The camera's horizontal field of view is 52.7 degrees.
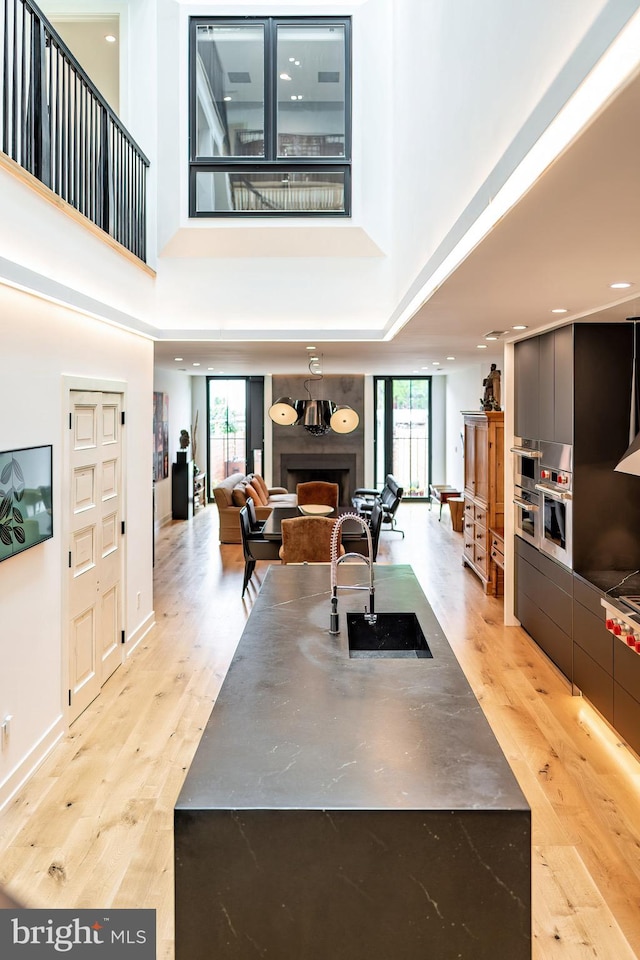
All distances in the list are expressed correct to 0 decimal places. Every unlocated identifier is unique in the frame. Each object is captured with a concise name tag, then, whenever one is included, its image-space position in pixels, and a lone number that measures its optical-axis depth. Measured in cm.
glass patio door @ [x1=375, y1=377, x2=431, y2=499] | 1418
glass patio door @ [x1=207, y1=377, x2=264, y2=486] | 1370
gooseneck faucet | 297
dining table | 671
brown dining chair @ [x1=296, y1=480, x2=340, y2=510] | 936
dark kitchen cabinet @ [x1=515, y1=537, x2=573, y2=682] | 450
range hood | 346
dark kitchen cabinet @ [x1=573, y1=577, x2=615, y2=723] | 376
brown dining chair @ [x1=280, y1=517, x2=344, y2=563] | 603
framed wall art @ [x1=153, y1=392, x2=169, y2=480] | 1056
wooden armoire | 719
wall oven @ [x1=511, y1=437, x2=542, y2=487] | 511
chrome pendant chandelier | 650
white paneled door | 401
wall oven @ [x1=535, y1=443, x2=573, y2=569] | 444
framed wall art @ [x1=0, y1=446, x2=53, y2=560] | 300
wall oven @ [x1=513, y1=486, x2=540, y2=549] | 516
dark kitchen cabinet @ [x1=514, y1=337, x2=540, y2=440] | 510
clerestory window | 566
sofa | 938
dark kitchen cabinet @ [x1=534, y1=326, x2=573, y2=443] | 439
